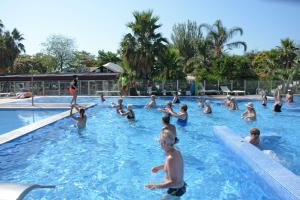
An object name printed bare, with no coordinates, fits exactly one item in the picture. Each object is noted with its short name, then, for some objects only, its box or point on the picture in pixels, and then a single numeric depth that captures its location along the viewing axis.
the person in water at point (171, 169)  2.38
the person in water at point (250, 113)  8.36
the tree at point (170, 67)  18.52
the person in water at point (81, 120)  7.05
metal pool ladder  1.34
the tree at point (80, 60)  41.67
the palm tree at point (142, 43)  17.62
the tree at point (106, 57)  33.75
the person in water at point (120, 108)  9.51
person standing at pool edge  10.27
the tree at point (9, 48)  28.07
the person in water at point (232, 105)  11.04
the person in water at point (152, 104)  11.38
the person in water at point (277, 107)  10.38
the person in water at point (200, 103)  11.54
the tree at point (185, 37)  29.85
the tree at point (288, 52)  23.29
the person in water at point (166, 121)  3.84
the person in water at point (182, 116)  7.07
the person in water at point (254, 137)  4.84
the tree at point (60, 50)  42.50
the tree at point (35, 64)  35.42
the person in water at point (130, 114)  8.34
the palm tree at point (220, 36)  23.19
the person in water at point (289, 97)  13.40
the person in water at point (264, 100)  12.37
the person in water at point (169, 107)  7.77
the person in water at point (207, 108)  9.89
